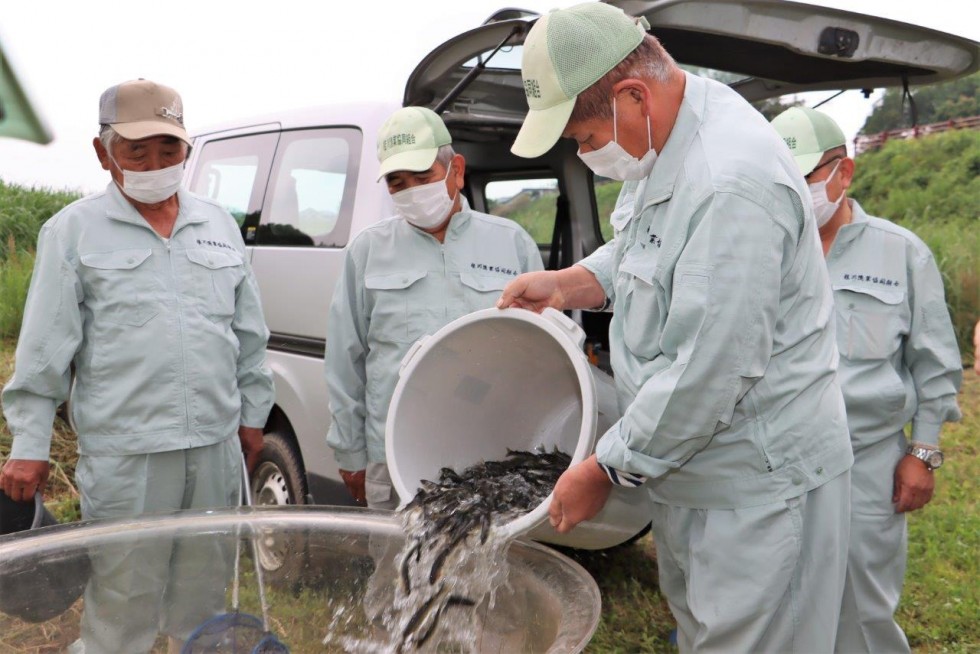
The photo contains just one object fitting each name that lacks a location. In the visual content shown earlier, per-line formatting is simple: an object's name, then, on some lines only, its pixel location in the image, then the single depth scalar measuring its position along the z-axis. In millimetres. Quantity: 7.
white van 3012
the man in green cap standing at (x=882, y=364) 2838
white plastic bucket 2338
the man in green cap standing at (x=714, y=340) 1729
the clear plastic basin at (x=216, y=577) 1946
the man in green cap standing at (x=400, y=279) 3104
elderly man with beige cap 2682
